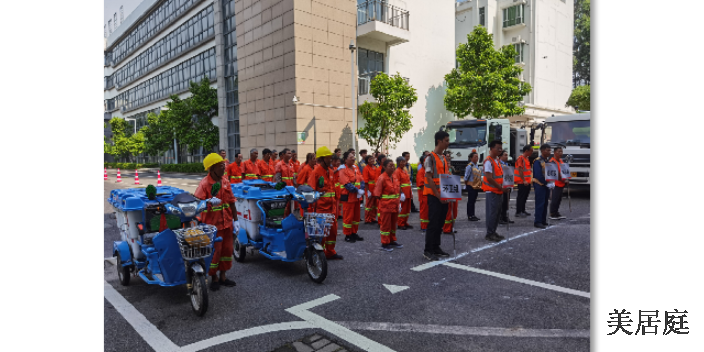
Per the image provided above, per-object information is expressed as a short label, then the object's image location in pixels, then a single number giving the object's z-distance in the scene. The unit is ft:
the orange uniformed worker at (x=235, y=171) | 35.35
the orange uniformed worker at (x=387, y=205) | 23.12
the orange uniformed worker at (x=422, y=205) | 25.20
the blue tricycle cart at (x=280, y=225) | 17.56
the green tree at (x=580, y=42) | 142.61
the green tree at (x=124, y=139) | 132.77
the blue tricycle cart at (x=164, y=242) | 14.03
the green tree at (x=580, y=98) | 115.55
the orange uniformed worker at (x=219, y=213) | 16.14
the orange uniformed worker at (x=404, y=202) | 28.50
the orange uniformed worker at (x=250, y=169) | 37.06
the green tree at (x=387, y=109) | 66.74
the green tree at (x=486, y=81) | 75.10
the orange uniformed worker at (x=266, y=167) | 36.68
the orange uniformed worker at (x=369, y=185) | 31.81
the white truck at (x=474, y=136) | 54.75
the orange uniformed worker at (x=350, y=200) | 24.14
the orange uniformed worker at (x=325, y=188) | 20.75
